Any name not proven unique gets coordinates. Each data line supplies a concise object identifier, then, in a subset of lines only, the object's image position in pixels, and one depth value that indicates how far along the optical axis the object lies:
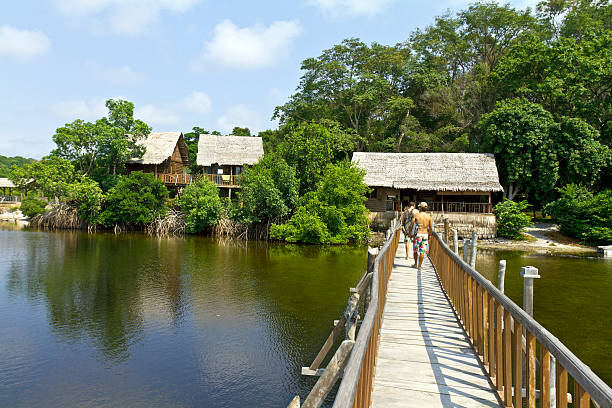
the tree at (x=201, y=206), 29.30
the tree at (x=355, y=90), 37.75
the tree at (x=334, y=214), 26.55
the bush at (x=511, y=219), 26.80
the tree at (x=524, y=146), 28.70
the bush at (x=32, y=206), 36.34
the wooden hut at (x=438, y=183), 27.72
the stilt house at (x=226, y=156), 34.31
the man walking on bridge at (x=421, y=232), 11.01
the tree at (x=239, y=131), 52.44
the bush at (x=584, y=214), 24.86
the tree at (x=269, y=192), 27.44
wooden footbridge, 2.84
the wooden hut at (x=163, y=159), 34.22
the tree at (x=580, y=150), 28.00
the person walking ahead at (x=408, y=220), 12.27
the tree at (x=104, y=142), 32.00
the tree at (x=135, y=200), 30.62
